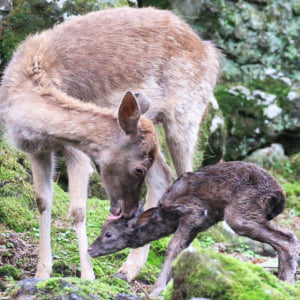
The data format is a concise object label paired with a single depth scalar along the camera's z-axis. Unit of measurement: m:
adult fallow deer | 12.13
